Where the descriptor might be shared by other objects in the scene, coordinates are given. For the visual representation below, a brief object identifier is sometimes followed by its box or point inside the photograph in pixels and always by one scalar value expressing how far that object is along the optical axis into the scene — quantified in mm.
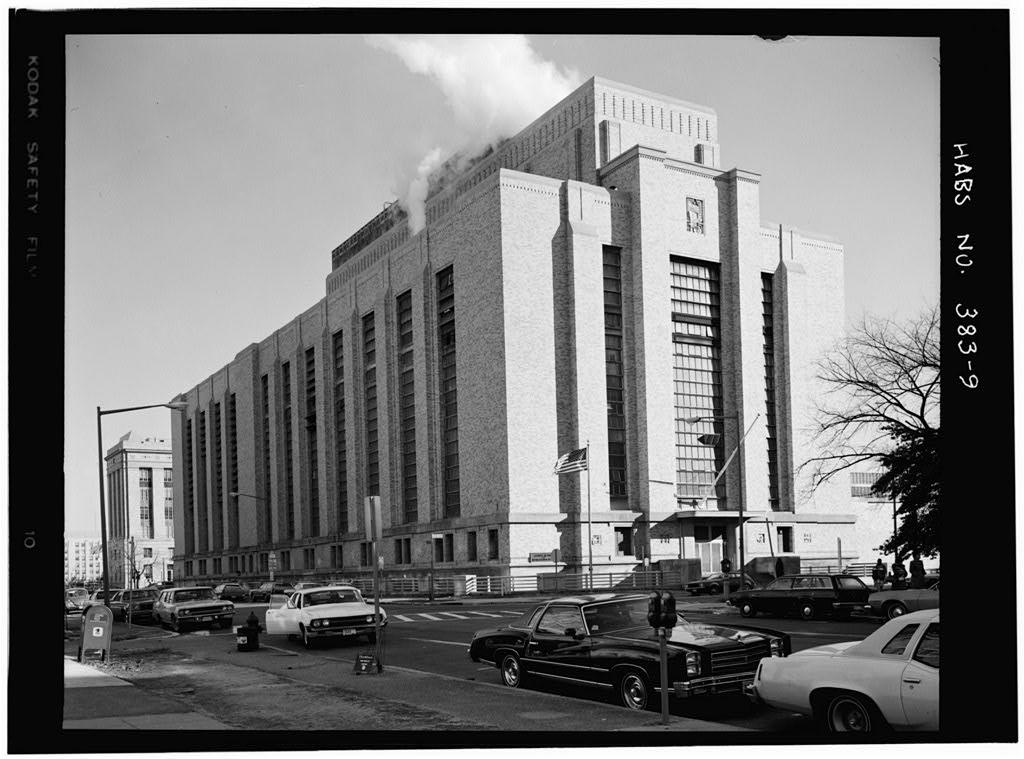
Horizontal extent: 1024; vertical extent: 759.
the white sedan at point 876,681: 10984
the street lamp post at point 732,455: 59219
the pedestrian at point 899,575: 30797
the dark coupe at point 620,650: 13930
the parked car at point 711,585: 41844
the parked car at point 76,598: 47281
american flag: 44062
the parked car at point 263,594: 63719
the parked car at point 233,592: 61281
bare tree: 22797
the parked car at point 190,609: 33250
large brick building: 57594
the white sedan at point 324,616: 24828
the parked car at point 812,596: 30109
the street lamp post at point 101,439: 19202
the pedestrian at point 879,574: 35128
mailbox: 19281
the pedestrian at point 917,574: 29794
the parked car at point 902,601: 27266
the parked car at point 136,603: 38656
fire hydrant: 25172
